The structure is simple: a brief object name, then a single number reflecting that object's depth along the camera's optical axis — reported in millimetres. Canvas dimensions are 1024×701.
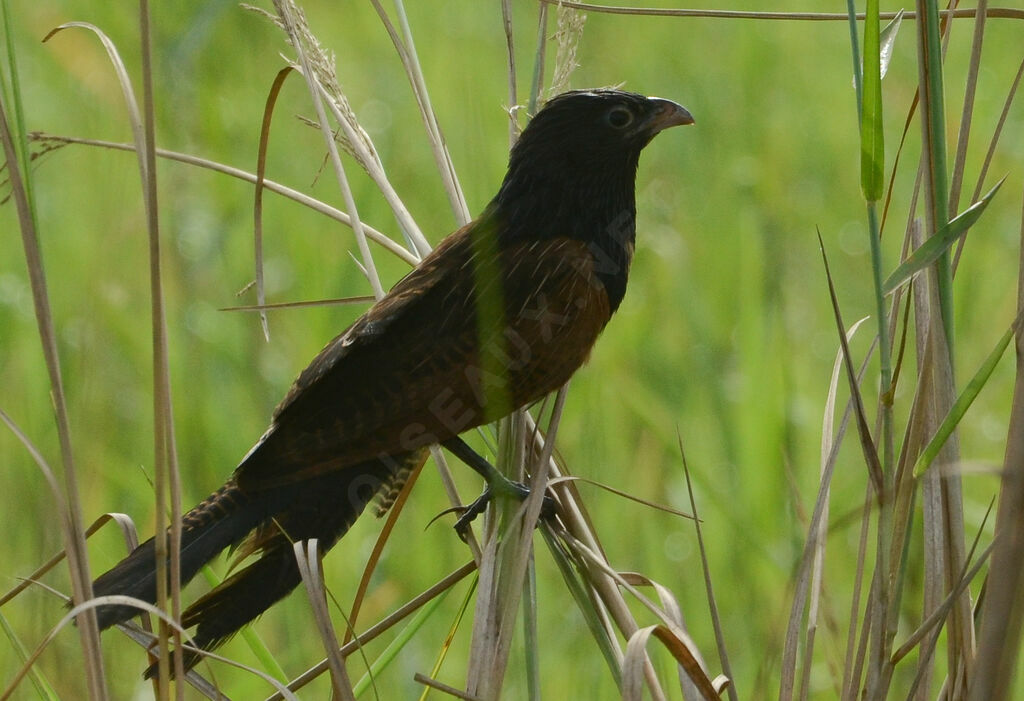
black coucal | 6632
